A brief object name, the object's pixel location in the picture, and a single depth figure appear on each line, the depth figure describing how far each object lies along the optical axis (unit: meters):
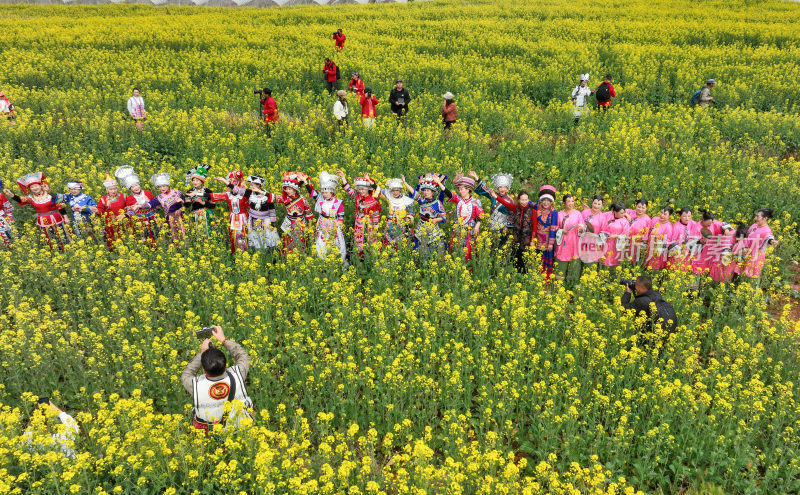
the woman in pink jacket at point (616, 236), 9.52
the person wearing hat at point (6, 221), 10.30
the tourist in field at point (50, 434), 5.23
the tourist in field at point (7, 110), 16.91
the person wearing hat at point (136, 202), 10.39
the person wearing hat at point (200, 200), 10.28
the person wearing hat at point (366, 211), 10.01
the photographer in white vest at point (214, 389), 5.36
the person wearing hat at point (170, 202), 10.34
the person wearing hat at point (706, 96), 17.58
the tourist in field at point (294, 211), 10.12
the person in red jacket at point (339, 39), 26.00
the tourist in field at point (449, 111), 15.91
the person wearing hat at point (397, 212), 9.92
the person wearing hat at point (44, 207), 10.17
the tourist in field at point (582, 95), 17.21
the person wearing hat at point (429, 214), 9.90
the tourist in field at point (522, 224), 9.80
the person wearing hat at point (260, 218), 10.11
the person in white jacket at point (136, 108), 16.52
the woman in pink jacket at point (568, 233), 9.53
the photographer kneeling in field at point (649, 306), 7.65
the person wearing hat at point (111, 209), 10.28
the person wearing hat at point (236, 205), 10.20
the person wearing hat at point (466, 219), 9.91
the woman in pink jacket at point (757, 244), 8.99
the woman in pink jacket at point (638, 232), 9.55
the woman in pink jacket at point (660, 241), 9.40
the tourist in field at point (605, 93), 17.48
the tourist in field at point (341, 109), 15.73
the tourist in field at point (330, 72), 20.84
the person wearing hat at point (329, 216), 9.77
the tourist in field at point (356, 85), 18.06
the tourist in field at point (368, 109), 15.88
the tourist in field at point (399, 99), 16.75
